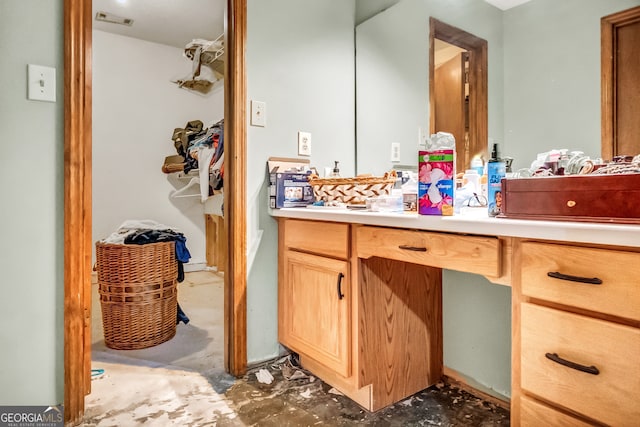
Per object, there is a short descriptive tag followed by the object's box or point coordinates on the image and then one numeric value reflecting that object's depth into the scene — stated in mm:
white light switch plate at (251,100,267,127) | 1728
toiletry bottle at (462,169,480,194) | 1408
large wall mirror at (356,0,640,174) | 1194
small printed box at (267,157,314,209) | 1735
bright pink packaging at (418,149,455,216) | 1042
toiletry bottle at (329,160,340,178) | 1870
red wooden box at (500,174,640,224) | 743
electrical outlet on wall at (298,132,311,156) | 1898
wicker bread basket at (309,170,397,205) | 1570
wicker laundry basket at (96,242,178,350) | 2000
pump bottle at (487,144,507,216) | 1030
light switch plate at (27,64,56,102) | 1234
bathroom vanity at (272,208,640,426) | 739
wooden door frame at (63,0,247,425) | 1288
